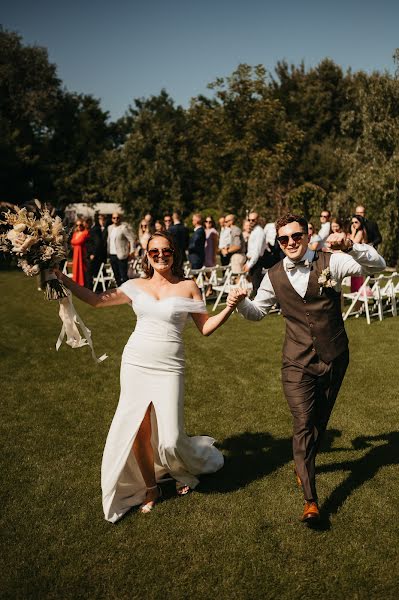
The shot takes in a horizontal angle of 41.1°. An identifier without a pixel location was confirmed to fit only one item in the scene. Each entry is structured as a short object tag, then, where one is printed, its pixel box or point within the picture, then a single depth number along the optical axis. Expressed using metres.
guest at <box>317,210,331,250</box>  14.12
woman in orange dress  15.41
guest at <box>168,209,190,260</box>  14.88
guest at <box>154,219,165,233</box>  16.27
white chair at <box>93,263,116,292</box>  16.72
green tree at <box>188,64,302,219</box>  34.53
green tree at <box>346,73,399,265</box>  21.41
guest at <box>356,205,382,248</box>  12.38
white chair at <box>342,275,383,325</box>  11.37
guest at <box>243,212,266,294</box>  12.18
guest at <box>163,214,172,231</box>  15.72
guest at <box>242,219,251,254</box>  13.60
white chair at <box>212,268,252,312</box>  13.27
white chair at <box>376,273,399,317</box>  11.98
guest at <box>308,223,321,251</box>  13.76
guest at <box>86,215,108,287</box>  16.88
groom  4.20
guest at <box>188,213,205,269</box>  14.43
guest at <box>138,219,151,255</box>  15.13
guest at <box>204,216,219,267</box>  15.61
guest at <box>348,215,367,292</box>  11.01
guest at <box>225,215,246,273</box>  13.68
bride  4.34
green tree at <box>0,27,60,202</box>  37.91
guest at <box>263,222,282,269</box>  12.63
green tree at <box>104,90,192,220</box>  40.22
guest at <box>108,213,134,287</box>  14.66
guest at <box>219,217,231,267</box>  14.48
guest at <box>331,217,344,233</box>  11.35
